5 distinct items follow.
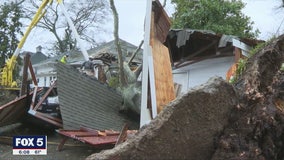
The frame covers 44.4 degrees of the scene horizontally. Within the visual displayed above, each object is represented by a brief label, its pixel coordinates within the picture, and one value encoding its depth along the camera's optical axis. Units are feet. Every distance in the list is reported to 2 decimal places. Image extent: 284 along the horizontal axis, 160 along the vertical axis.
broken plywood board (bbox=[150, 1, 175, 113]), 24.56
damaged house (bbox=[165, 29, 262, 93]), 28.56
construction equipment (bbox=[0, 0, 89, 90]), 47.32
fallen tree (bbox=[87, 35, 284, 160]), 7.46
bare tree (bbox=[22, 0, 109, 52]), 114.62
